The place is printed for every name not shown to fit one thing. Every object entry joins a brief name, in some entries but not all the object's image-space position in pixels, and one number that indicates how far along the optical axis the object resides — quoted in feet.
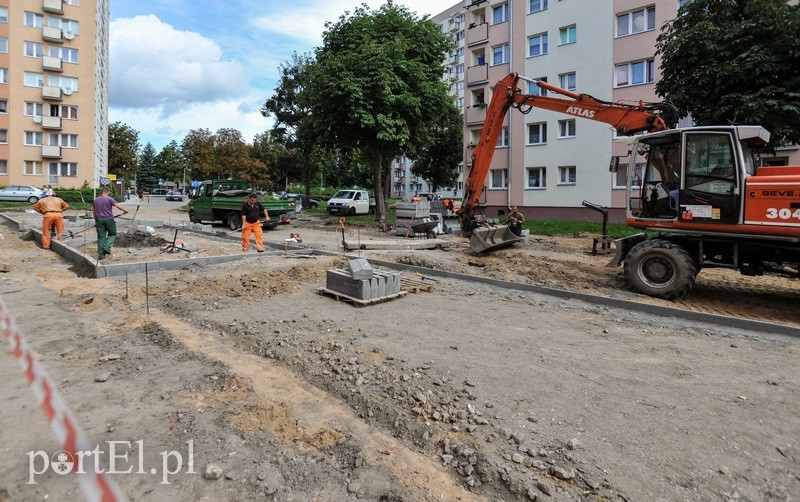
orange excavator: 24.44
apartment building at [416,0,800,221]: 80.38
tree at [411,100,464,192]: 137.49
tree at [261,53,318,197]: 119.24
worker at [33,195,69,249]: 42.98
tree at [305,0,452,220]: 68.28
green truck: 66.18
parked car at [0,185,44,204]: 114.01
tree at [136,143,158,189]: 314.35
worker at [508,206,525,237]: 51.11
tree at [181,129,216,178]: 159.68
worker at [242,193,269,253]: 42.73
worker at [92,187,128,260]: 36.35
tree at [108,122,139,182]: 203.21
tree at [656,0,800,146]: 38.75
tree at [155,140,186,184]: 260.01
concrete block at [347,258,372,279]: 25.55
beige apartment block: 132.67
